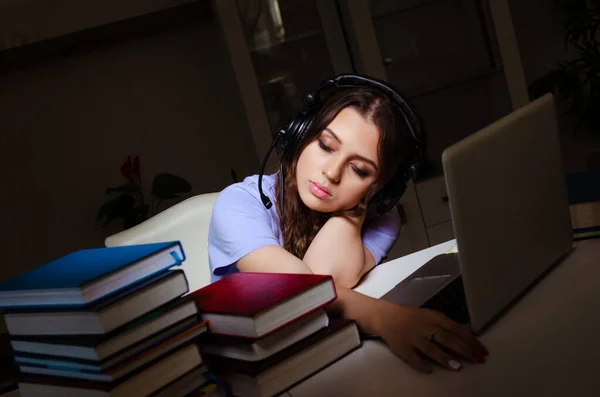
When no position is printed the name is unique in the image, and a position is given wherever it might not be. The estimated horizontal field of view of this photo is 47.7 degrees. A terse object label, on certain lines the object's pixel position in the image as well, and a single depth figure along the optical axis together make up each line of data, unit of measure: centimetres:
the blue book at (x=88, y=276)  75
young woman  117
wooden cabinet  295
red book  78
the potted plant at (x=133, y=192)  287
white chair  142
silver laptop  79
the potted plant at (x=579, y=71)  316
